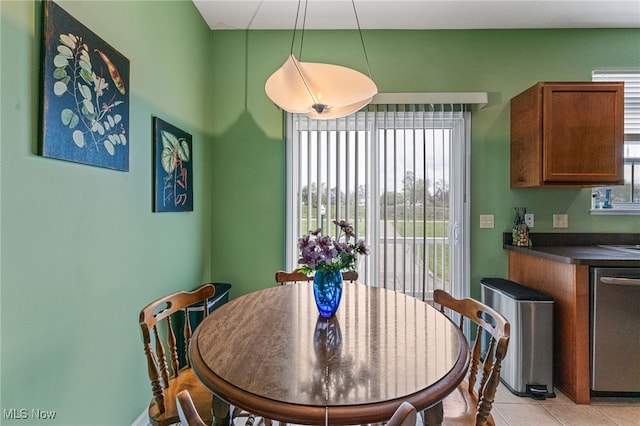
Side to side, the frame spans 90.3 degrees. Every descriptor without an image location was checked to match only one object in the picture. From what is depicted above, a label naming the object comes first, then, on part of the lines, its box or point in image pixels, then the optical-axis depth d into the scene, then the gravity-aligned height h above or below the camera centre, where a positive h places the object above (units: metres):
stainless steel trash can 2.23 -0.92
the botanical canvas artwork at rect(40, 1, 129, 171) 1.17 +0.50
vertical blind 2.83 +0.27
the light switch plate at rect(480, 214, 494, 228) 2.88 -0.05
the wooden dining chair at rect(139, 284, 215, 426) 1.21 -0.70
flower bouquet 1.32 -0.21
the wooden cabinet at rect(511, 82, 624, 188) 2.44 +0.65
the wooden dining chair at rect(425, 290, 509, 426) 1.10 -0.60
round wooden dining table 0.79 -0.45
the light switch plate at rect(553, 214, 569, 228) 2.85 -0.05
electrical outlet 2.86 -0.04
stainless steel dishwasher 2.09 -0.77
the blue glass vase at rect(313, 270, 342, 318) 1.34 -0.32
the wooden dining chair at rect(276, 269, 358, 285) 2.11 -0.42
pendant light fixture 1.59 +0.67
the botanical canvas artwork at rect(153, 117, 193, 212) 1.99 +0.32
